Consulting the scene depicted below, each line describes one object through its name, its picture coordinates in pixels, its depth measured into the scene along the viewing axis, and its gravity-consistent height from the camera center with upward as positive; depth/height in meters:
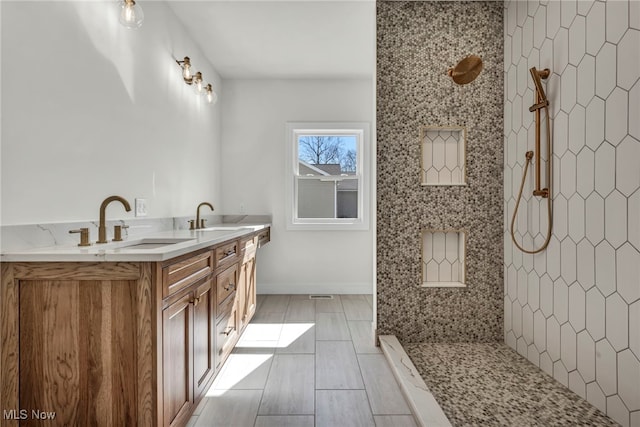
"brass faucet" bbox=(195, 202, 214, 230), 3.12 -0.11
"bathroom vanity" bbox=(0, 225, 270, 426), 1.35 -0.47
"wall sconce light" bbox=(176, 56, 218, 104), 2.97 +1.15
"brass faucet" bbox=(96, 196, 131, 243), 1.79 -0.06
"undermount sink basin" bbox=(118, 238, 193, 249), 2.13 -0.18
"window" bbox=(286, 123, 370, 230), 4.46 +0.41
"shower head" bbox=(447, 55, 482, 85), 2.35 +0.92
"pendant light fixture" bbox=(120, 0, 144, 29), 1.87 +1.01
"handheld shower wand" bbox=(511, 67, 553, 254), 2.14 +0.39
